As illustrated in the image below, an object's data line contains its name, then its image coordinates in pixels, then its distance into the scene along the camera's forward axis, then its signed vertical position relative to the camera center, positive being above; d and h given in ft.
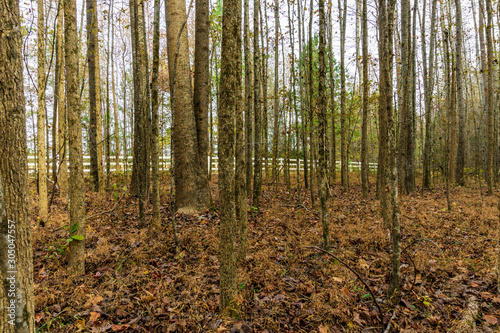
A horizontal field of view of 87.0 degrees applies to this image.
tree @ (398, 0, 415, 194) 28.96 +5.01
